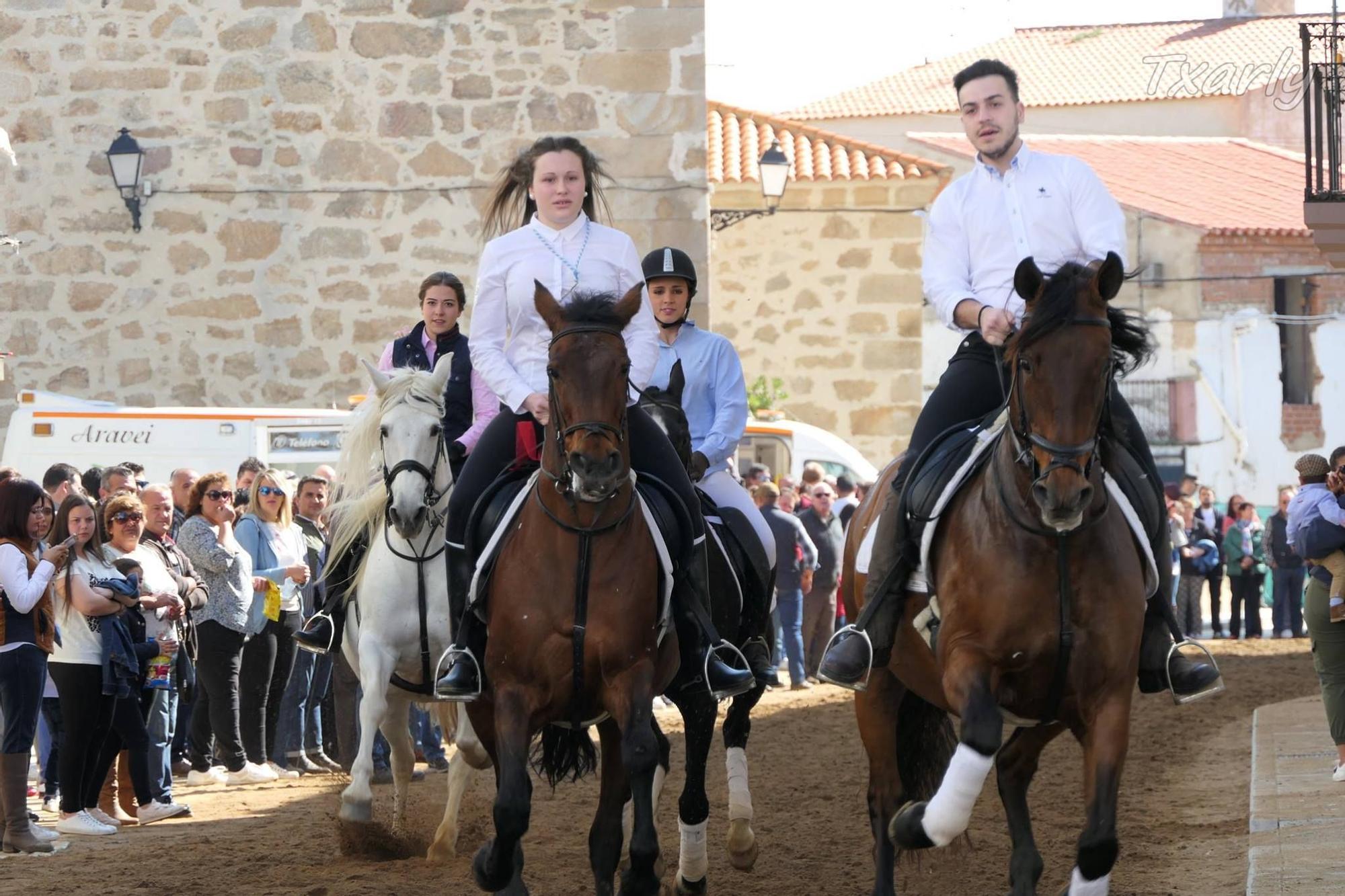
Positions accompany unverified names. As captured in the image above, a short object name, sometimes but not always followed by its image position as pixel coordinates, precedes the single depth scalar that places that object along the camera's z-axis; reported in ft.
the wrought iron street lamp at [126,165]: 127.00
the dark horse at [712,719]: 48.89
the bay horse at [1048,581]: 37.05
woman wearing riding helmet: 56.04
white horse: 54.20
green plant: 200.91
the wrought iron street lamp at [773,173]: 155.67
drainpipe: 256.70
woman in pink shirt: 56.91
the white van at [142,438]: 101.91
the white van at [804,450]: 143.17
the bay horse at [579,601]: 40.23
